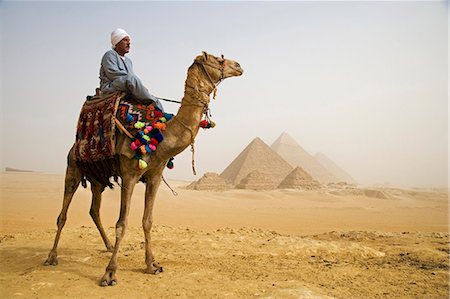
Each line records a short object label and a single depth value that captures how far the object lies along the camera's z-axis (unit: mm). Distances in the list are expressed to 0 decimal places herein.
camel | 4688
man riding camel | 4941
